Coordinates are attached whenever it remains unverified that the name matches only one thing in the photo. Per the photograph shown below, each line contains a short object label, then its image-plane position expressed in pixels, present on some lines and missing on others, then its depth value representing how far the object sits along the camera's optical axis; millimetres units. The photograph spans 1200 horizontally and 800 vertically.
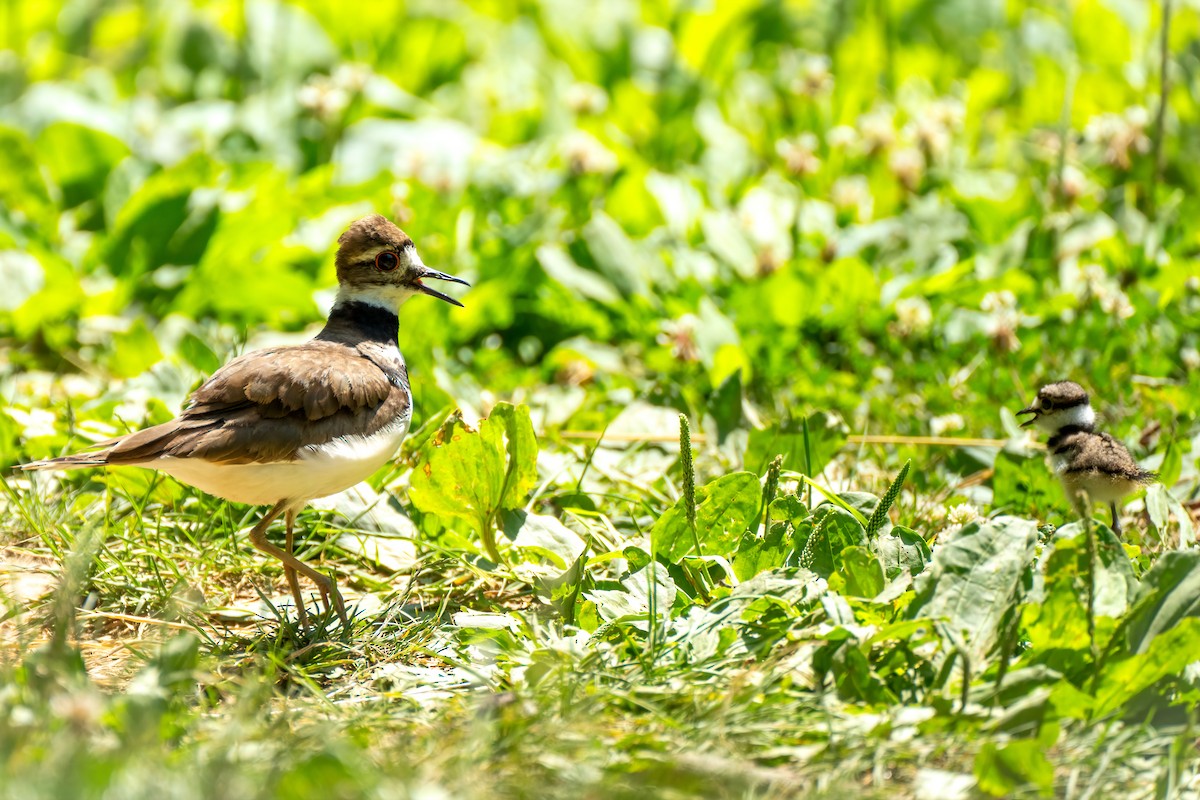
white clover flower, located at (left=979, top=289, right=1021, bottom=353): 10555
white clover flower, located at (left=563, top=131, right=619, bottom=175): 13000
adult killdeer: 7227
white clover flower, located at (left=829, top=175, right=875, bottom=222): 13234
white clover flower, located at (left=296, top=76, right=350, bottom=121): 13922
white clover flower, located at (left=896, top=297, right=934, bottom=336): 11117
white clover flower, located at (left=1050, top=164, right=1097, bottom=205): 12930
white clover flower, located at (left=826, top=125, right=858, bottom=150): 13797
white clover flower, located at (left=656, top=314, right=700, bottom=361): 10852
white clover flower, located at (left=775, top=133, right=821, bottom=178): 13445
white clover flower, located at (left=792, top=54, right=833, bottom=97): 14789
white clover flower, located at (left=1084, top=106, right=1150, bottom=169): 13164
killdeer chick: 7484
